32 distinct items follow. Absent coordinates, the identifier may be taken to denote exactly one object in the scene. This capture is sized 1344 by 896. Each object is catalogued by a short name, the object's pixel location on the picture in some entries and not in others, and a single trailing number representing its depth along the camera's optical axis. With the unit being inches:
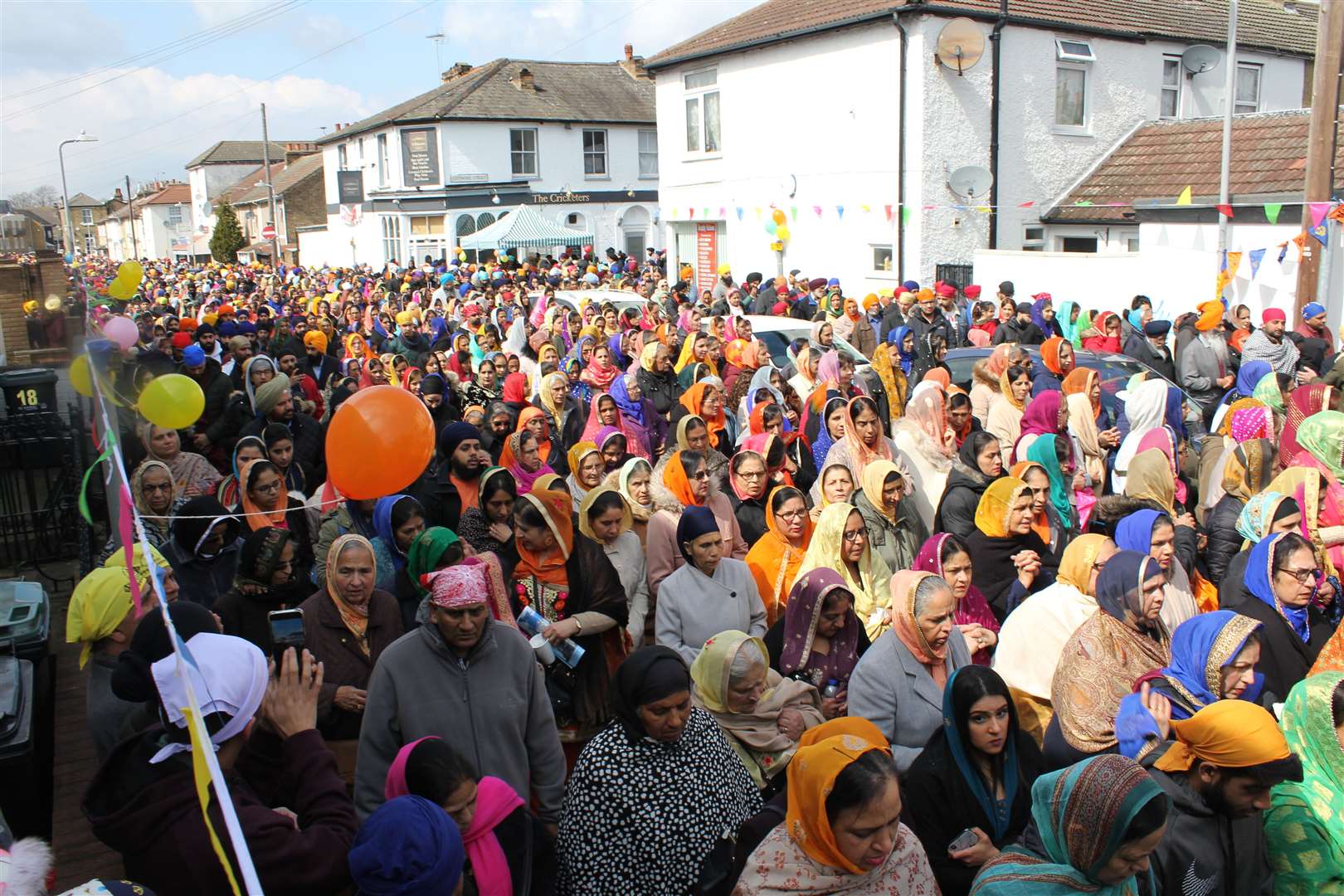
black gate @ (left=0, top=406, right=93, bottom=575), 339.9
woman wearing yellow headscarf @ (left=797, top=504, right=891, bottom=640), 207.5
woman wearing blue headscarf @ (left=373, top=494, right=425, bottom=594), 208.4
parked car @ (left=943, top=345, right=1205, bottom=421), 384.0
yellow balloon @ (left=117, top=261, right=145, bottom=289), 540.4
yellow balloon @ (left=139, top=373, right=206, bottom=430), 256.1
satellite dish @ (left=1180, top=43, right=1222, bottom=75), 851.4
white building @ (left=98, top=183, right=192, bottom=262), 3395.7
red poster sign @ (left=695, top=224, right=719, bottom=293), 984.3
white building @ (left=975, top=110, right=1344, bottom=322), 615.5
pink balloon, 410.9
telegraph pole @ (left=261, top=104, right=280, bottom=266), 1695.3
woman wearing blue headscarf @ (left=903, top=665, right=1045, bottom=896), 134.3
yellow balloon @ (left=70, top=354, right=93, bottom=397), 299.1
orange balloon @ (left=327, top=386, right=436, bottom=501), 207.8
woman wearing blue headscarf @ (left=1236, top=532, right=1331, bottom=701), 177.0
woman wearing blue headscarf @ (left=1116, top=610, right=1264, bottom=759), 142.3
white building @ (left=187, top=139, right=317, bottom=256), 3073.3
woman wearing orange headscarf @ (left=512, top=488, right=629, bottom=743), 189.9
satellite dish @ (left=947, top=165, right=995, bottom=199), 753.0
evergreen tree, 2283.5
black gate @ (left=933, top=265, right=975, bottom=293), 764.0
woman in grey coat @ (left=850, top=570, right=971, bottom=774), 159.3
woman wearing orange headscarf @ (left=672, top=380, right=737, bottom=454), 335.0
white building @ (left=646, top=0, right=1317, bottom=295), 758.5
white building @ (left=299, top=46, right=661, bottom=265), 1523.1
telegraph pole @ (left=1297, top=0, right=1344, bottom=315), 504.4
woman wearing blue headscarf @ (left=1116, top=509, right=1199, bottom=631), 186.5
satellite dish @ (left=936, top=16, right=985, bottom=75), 730.8
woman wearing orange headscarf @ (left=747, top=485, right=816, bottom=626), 221.6
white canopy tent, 1251.2
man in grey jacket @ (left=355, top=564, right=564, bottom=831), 144.3
